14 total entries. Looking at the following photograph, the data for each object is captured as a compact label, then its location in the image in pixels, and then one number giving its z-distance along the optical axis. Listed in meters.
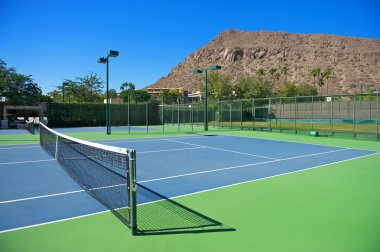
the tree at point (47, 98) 75.84
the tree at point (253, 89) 62.81
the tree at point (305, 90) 72.28
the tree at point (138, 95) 108.94
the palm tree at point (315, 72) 85.51
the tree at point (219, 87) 59.12
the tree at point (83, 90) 45.38
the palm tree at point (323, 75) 83.67
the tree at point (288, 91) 70.00
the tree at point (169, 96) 97.38
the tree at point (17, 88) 29.83
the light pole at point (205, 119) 22.71
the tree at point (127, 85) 132.62
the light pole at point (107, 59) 18.48
